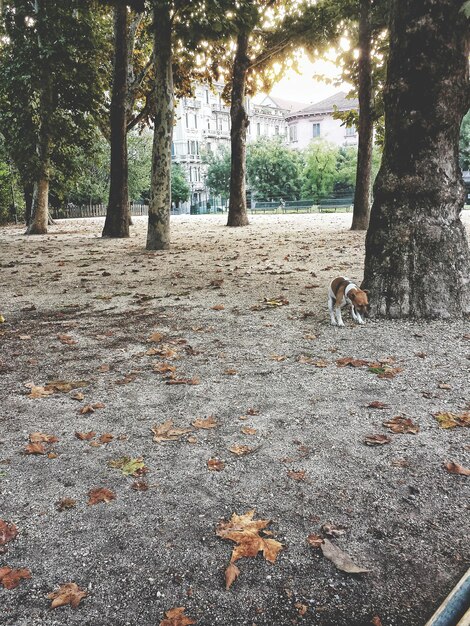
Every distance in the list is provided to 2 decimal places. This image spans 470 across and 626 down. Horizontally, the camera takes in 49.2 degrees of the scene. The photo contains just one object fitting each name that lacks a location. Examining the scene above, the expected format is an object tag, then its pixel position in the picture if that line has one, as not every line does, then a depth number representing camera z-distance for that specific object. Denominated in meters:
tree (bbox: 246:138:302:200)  58.47
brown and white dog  5.68
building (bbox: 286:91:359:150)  71.81
